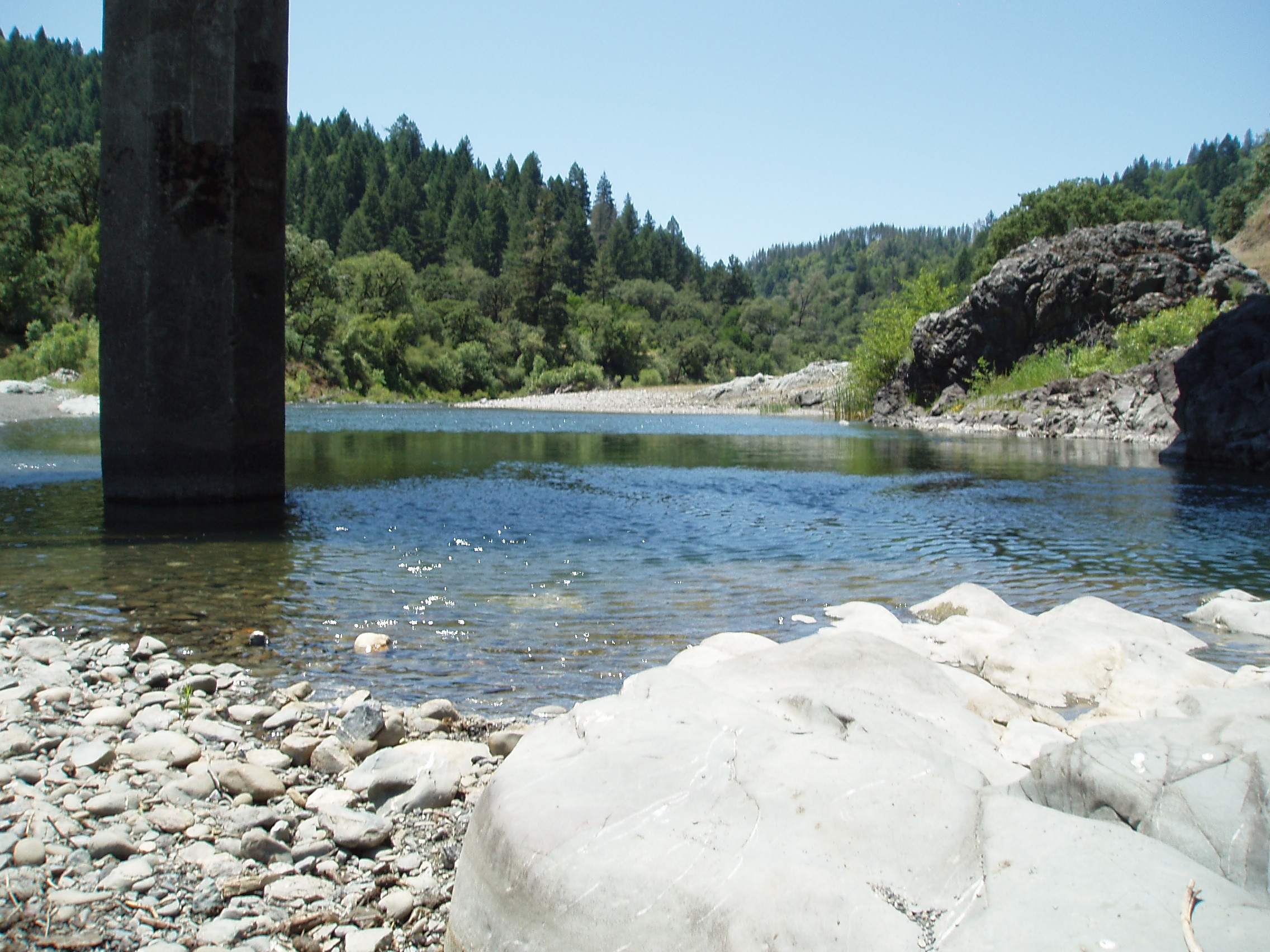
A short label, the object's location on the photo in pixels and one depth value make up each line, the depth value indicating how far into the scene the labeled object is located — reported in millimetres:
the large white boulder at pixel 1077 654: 5754
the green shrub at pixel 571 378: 93375
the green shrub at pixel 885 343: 54281
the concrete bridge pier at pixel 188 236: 11836
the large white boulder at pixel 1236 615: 7734
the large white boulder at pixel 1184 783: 2891
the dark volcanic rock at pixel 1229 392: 23828
